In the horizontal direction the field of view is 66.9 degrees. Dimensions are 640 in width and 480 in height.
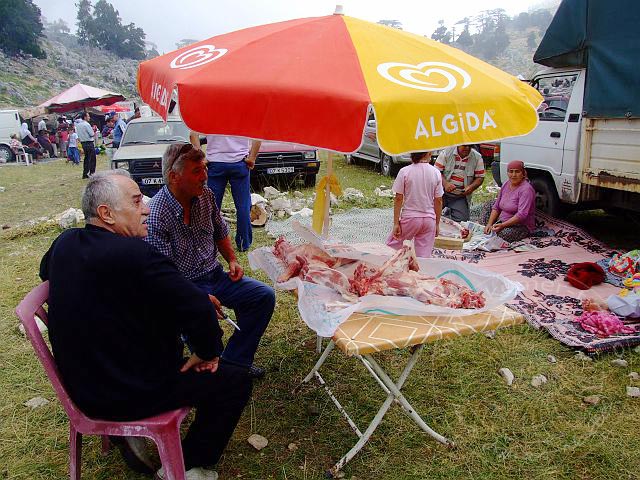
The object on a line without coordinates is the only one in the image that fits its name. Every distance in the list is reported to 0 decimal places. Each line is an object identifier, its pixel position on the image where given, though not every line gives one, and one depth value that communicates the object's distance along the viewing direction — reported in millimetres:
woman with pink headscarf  6180
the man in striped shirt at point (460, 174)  6143
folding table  2250
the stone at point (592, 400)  3117
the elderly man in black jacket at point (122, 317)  1952
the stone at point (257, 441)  2793
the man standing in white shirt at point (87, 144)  13750
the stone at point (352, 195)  8898
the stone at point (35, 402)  3203
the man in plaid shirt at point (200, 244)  2898
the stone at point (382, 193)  9400
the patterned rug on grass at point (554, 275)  3900
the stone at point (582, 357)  3596
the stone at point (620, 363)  3514
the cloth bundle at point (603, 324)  3902
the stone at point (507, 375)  3369
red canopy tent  20734
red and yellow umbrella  1772
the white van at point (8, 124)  20828
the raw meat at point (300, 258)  2893
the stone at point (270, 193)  8969
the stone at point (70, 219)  7641
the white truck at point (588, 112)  5242
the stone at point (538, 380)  3340
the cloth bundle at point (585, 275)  4957
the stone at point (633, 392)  3168
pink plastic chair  2076
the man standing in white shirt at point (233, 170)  5520
